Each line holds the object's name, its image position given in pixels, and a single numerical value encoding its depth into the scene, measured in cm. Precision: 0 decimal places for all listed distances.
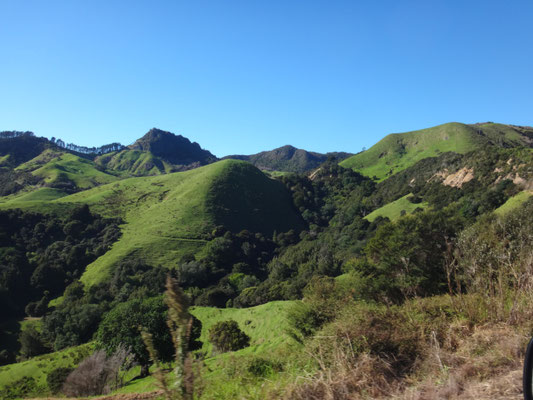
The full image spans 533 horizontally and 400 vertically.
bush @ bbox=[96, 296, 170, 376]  2353
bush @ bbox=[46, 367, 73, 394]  2183
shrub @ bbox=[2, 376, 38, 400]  2356
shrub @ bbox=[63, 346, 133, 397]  1833
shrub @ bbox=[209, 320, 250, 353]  2741
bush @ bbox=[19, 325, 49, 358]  4053
